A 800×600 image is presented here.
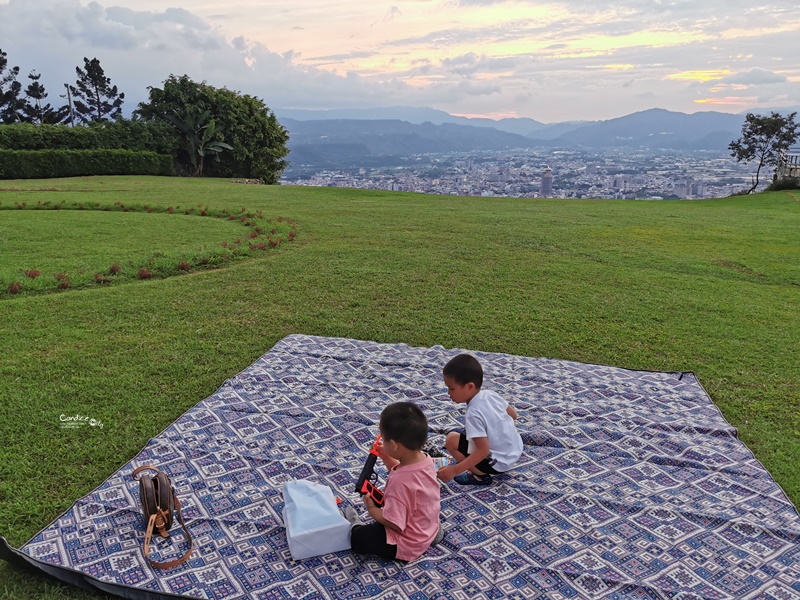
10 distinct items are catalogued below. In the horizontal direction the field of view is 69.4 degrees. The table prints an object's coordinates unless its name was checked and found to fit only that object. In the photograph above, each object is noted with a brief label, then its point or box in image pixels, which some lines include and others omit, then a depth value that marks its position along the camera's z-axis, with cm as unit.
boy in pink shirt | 333
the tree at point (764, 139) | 3241
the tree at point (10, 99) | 4244
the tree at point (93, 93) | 4706
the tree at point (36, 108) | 4350
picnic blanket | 334
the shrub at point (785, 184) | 2831
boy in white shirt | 408
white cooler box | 344
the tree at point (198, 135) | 3369
